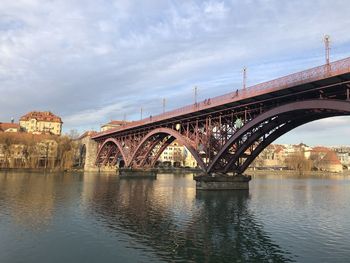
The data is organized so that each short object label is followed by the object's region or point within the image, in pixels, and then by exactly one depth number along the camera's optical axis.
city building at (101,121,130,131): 184.25
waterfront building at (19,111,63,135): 175.62
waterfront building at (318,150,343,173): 194.75
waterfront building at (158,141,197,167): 183.02
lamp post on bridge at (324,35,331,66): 30.86
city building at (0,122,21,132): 158.25
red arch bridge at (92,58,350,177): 30.92
